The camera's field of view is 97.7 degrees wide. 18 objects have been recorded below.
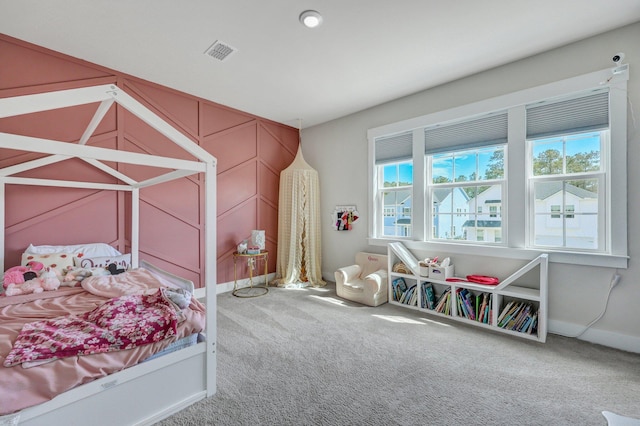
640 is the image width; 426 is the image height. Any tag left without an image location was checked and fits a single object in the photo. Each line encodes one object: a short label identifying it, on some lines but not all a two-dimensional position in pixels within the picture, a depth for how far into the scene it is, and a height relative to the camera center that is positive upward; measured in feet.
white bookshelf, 8.01 -2.40
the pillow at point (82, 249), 8.05 -1.07
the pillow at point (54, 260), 7.69 -1.27
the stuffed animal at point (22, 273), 6.96 -1.52
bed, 3.95 -2.50
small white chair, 10.93 -2.76
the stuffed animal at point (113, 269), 8.59 -1.69
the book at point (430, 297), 10.30 -3.06
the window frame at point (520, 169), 7.50 +1.50
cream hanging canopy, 14.06 -0.65
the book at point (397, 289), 11.29 -3.01
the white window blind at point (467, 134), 9.65 +2.99
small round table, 12.42 -3.12
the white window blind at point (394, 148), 11.96 +2.96
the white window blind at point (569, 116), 7.86 +2.96
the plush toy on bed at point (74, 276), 7.59 -1.71
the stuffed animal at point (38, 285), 6.71 -1.76
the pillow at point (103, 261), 8.26 -1.46
